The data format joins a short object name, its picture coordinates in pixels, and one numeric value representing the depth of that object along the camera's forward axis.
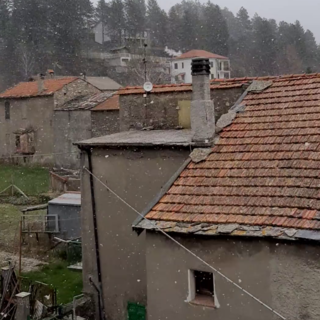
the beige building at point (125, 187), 11.43
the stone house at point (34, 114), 36.12
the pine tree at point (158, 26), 90.50
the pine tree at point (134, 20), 87.81
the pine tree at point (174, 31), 87.00
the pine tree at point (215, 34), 78.50
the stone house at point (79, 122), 29.91
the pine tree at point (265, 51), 72.11
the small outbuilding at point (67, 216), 19.45
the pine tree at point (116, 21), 87.81
